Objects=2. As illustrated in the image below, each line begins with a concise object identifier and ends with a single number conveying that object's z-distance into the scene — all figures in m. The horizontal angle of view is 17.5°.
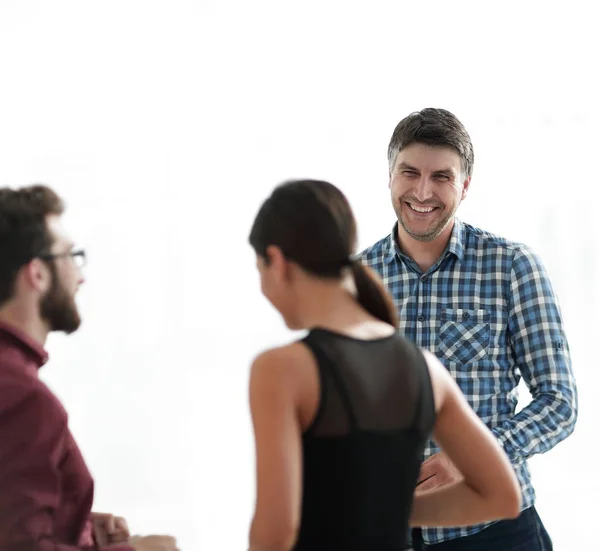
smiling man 3.54
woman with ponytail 2.85
